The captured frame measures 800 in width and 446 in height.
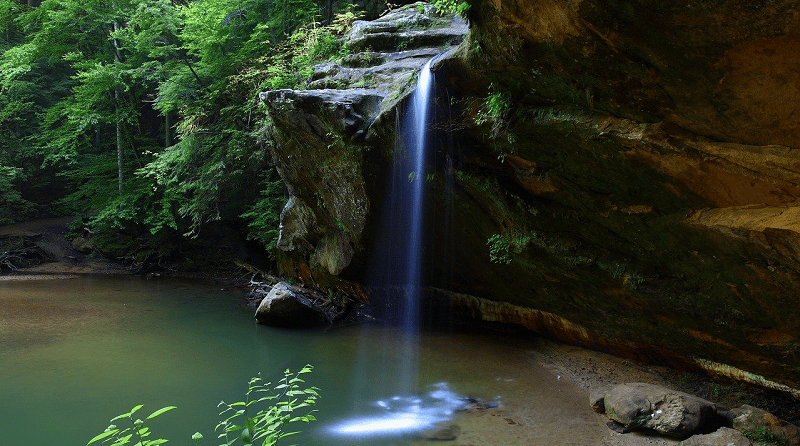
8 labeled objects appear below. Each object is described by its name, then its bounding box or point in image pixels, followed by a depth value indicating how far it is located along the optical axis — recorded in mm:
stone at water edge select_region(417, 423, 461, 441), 6059
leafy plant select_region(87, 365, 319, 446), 2383
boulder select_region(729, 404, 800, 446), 5379
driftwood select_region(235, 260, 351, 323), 11953
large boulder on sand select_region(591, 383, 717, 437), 5766
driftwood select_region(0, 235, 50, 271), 18281
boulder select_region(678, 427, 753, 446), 5246
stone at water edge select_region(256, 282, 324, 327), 11180
